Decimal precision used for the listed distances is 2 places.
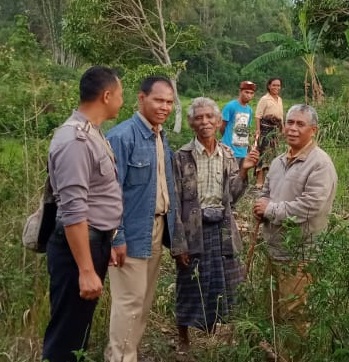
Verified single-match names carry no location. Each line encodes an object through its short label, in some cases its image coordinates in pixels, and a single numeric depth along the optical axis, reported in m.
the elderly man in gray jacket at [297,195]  3.35
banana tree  11.44
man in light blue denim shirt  3.34
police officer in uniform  2.67
